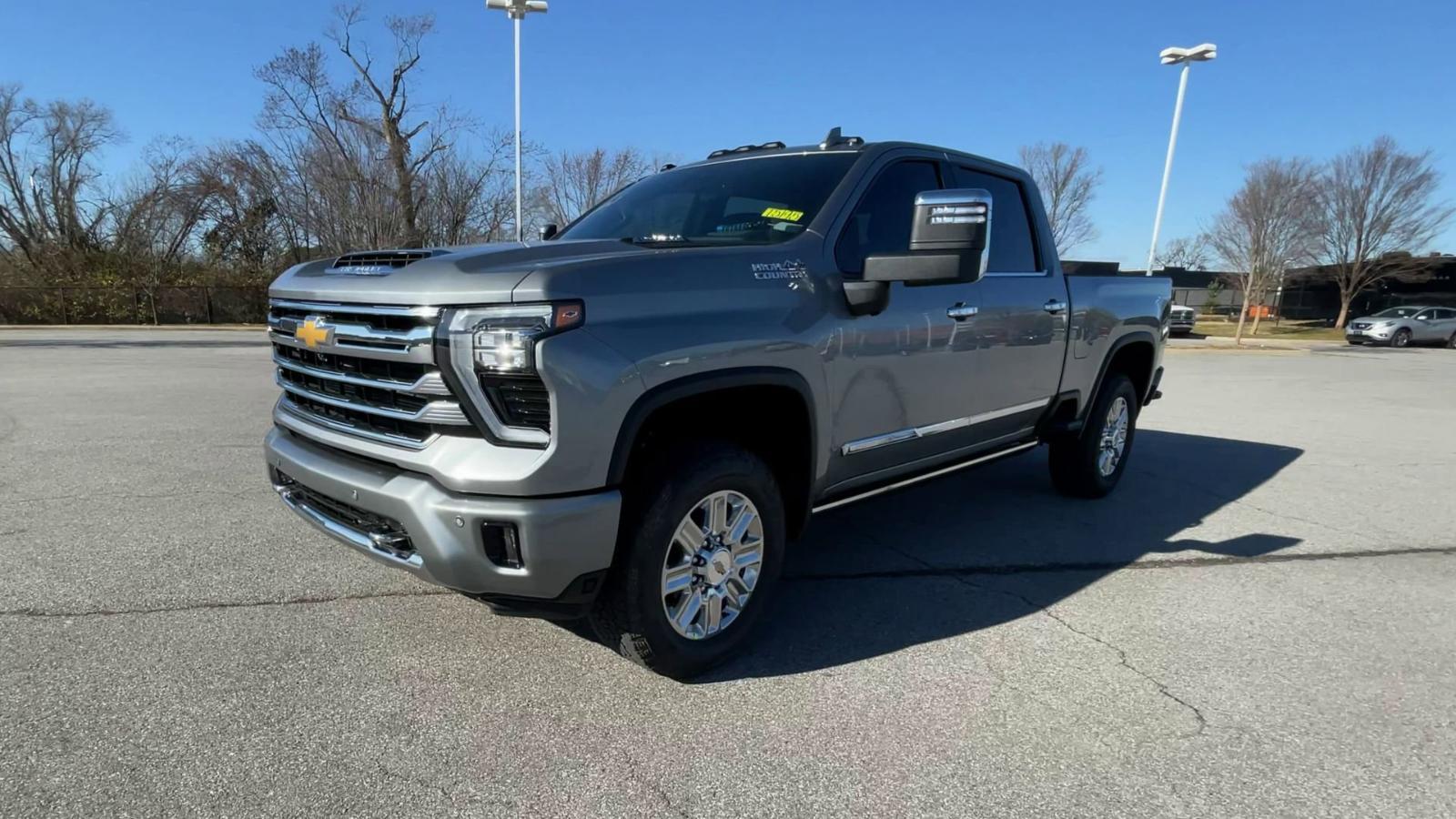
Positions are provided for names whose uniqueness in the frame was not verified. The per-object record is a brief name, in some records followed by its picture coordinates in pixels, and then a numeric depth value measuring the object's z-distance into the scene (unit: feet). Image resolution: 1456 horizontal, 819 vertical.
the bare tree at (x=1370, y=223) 127.54
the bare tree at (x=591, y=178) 89.71
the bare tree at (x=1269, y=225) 106.22
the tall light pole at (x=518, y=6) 53.93
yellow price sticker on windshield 11.18
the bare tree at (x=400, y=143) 75.92
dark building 134.00
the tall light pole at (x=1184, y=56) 75.10
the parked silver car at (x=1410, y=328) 102.37
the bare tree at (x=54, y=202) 103.30
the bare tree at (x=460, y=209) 80.33
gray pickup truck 7.91
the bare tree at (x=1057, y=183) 111.04
